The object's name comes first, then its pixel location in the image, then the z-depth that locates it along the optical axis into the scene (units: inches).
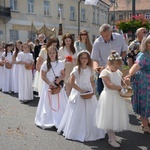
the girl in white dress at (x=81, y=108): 137.7
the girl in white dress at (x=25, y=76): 229.9
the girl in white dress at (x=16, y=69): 264.3
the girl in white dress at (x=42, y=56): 188.1
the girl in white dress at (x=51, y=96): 159.7
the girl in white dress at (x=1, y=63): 303.4
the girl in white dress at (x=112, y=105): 125.0
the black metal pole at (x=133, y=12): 319.3
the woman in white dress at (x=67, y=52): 190.7
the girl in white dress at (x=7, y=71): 286.9
